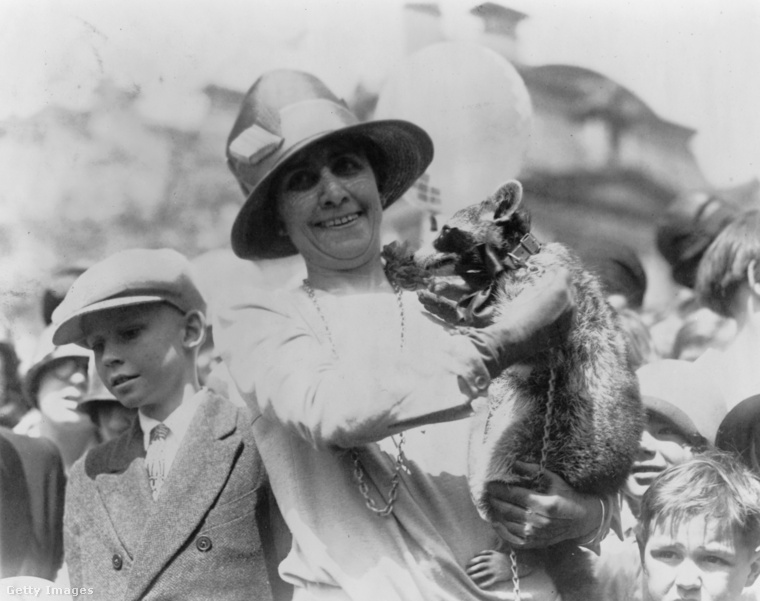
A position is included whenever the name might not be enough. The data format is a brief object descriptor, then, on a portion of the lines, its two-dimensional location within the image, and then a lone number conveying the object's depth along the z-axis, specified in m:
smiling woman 2.69
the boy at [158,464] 3.16
